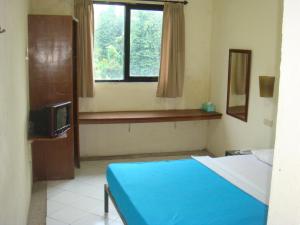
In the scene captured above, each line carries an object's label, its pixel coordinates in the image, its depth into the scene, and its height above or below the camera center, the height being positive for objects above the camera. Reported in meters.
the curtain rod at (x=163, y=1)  4.93 +0.89
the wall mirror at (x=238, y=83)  4.58 -0.23
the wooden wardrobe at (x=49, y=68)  4.07 -0.07
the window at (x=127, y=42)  5.05 +0.31
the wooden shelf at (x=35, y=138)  3.55 -0.76
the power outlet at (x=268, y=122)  4.12 -0.65
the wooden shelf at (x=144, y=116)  4.73 -0.71
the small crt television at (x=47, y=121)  3.57 -0.60
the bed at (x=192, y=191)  2.43 -0.99
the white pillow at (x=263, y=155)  3.54 -0.90
